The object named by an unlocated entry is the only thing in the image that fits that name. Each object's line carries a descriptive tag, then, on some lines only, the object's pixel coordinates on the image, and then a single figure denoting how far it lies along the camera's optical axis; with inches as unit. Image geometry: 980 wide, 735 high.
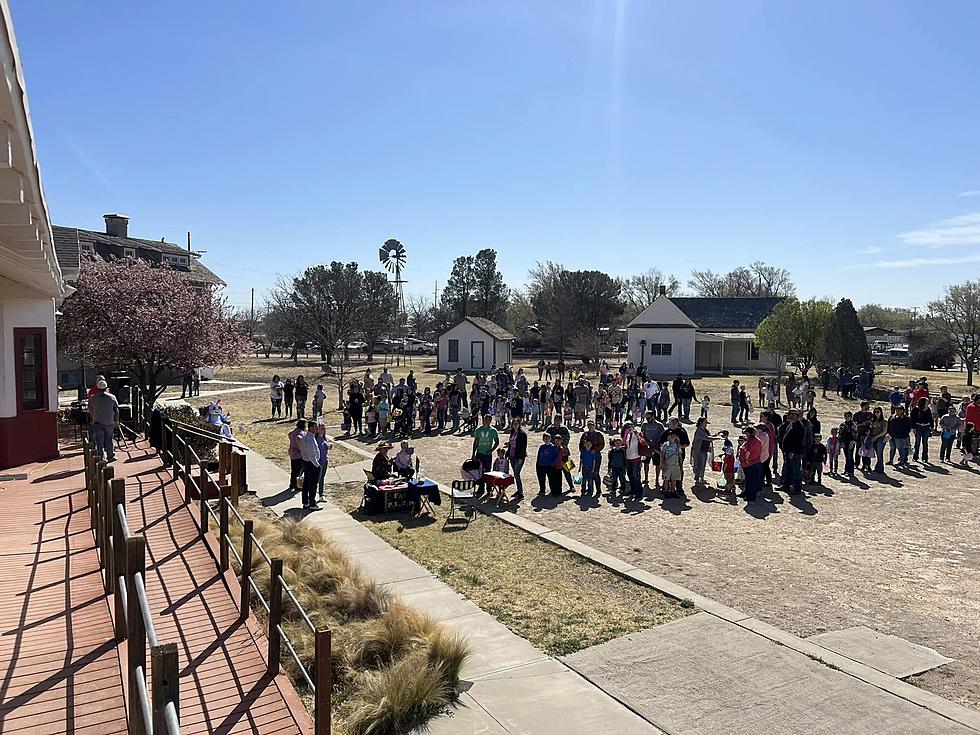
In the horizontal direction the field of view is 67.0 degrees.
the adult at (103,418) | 487.5
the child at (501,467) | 545.1
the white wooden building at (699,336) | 1831.9
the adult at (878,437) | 663.8
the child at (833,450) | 655.8
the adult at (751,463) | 551.2
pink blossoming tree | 725.3
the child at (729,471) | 571.2
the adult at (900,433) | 680.4
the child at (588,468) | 570.6
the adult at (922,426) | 714.2
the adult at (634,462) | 563.2
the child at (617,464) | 569.9
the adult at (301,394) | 995.3
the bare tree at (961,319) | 1685.5
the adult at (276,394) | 993.5
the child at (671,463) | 558.3
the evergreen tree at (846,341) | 1427.2
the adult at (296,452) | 539.7
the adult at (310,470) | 508.4
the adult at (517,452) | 565.9
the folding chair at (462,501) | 503.0
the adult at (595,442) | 567.8
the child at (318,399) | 950.5
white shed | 1911.8
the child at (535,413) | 935.7
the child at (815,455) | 593.9
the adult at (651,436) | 589.3
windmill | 3400.6
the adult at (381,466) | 530.9
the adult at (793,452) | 571.8
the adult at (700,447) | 598.9
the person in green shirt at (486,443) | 589.3
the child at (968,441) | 719.1
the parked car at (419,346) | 3110.2
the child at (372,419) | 889.5
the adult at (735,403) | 957.7
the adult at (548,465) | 563.2
